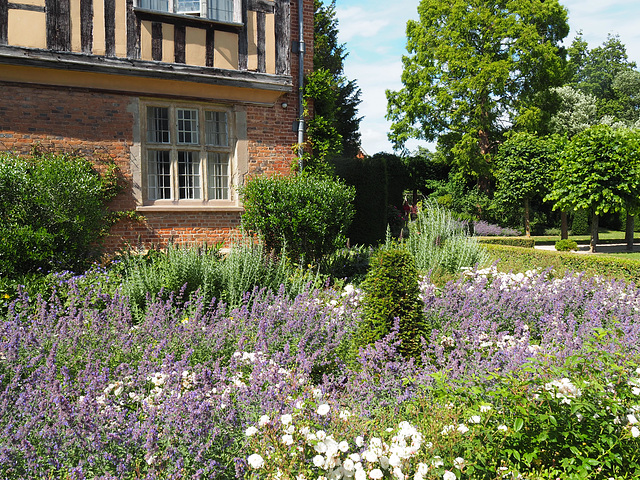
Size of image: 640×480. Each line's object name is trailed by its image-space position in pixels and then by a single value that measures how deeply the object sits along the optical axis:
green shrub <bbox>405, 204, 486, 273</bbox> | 8.12
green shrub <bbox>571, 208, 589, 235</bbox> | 25.50
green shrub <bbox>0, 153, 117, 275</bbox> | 6.09
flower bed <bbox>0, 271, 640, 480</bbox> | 2.22
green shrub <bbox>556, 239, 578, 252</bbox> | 14.57
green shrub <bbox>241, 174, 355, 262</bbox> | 7.77
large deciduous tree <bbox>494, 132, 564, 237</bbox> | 20.09
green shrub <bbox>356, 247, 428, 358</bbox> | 3.87
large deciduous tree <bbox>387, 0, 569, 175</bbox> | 23.19
